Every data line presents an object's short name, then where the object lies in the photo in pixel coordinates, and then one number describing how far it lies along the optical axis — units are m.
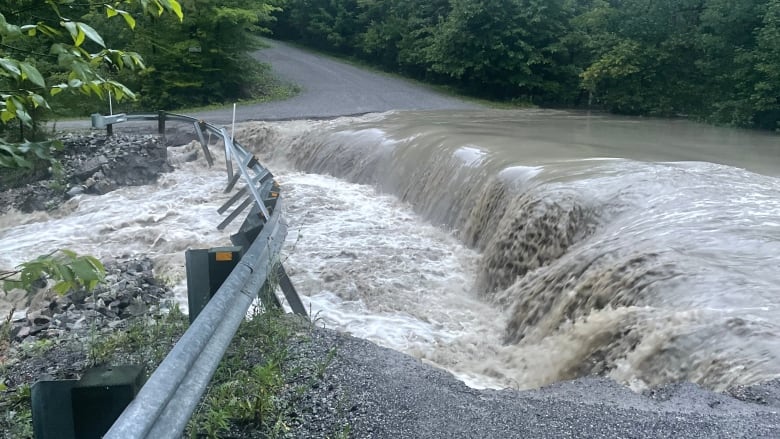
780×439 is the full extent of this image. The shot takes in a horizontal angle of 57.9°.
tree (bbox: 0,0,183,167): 2.37
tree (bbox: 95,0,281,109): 26.20
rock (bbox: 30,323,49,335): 6.06
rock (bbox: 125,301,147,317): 6.12
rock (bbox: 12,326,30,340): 5.97
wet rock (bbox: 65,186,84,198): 13.61
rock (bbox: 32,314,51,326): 6.31
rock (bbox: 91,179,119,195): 13.89
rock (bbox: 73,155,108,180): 14.17
